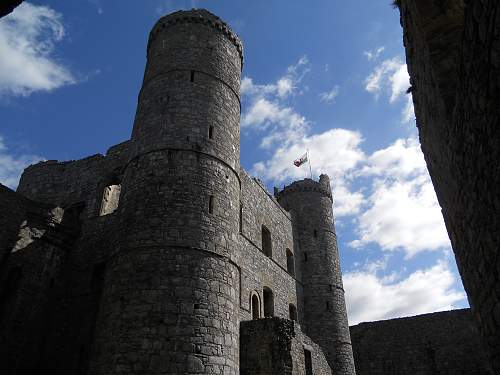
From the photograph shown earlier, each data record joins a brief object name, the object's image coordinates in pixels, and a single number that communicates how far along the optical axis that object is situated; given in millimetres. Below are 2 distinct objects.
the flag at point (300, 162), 24266
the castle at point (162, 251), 8719
